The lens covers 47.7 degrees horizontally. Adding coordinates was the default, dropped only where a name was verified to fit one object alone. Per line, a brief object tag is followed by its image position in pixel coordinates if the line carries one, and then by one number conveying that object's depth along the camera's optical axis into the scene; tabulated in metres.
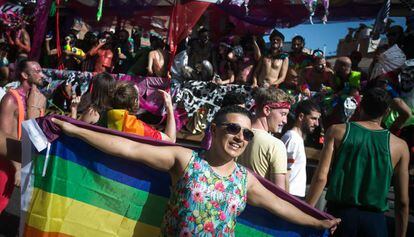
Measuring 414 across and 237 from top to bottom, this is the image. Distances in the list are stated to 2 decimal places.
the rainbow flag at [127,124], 3.67
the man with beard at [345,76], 8.26
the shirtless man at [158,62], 10.23
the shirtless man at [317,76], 8.98
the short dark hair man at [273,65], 8.95
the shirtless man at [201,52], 10.13
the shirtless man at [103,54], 11.50
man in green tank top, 3.37
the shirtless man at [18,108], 3.41
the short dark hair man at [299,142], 4.15
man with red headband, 3.60
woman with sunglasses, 2.67
